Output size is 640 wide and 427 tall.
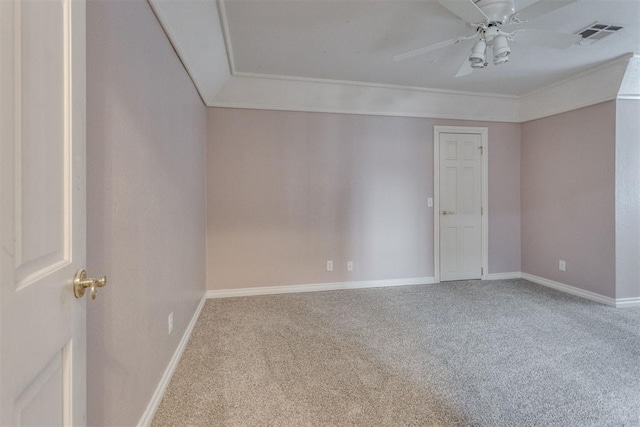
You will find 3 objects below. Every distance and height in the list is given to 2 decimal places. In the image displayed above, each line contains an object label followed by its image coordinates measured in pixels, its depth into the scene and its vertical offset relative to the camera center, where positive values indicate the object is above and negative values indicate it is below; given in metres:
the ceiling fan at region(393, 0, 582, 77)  1.83 +1.20
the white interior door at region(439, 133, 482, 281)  4.09 +0.05
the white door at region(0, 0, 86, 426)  0.53 +0.00
